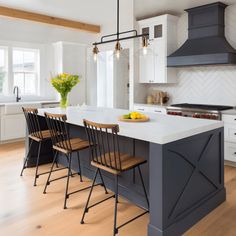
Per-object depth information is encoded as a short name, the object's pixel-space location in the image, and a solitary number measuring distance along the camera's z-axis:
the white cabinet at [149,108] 5.23
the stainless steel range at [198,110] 4.32
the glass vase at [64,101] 4.13
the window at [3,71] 6.38
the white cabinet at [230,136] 4.17
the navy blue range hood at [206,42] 4.42
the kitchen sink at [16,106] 5.83
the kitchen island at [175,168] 2.21
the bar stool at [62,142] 3.05
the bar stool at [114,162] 2.35
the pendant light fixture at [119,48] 3.25
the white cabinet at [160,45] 5.33
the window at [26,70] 6.63
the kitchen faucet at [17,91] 6.49
